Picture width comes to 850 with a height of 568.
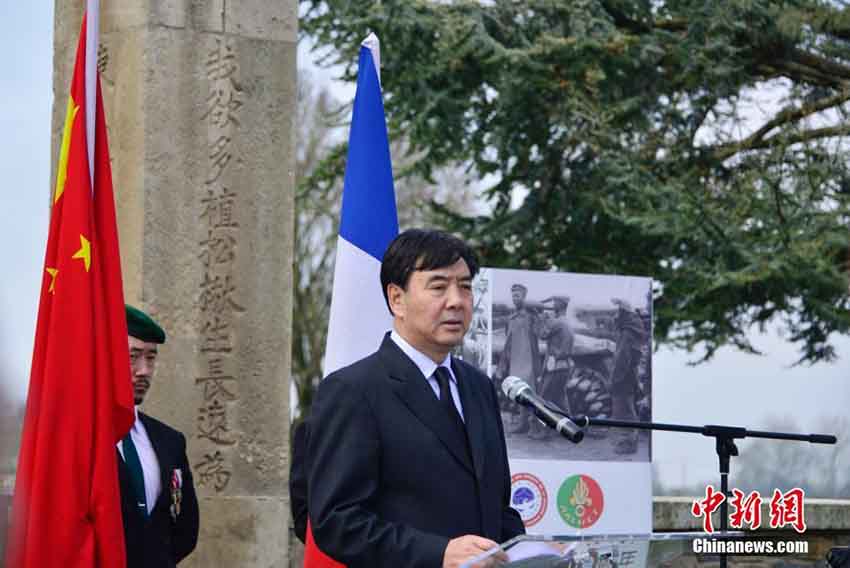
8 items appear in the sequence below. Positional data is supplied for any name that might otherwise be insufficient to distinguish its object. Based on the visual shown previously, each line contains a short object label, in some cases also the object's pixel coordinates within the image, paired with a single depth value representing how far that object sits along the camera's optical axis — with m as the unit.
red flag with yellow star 4.43
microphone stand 4.64
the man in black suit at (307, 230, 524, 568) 3.25
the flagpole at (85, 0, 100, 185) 5.02
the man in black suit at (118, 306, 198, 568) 4.61
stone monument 5.91
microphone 3.56
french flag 5.49
